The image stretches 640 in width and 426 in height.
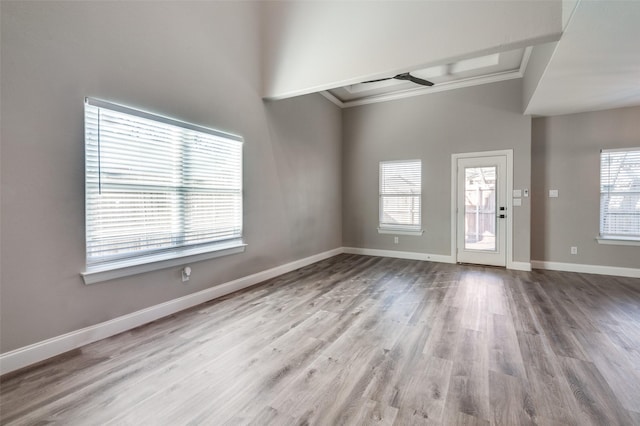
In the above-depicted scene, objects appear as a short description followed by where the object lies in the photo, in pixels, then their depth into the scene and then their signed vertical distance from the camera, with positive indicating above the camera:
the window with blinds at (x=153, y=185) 2.50 +0.23
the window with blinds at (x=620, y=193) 4.45 +0.22
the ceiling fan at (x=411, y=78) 4.29 +1.99
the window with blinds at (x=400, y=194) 5.89 +0.29
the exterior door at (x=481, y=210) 5.13 -0.05
